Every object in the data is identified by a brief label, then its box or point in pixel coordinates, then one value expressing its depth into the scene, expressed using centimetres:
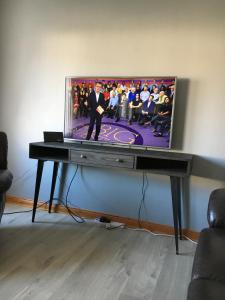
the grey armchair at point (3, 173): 219
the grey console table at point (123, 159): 223
